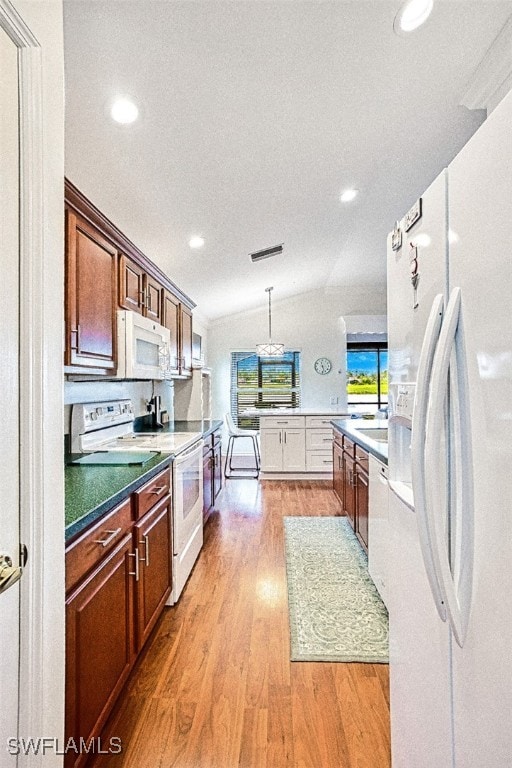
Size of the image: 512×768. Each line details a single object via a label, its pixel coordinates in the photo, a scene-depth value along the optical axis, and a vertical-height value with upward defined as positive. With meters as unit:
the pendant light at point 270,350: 6.54 +0.58
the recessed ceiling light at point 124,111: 1.86 +1.21
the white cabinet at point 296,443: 5.85 -0.73
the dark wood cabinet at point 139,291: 2.48 +0.63
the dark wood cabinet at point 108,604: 1.25 -0.76
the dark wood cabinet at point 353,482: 2.94 -0.73
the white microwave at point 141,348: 2.40 +0.26
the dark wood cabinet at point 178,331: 3.58 +0.53
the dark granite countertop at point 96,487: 1.31 -0.37
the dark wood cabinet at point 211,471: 3.72 -0.76
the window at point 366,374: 8.90 +0.29
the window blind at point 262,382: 7.83 +0.12
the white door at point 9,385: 0.83 +0.01
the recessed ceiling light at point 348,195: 3.60 +1.62
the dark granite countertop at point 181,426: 3.71 -0.34
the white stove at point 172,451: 2.49 -0.36
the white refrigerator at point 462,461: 0.70 -0.13
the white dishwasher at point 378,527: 2.30 -0.78
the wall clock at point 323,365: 7.76 +0.41
